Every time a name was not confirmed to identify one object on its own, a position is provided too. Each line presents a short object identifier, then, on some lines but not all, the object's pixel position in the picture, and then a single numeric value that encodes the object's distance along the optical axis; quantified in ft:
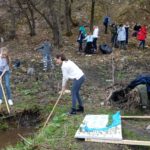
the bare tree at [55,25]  36.20
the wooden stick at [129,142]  13.21
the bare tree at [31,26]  41.44
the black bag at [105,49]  32.83
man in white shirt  15.59
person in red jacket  34.28
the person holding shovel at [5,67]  17.69
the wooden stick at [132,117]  16.07
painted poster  13.71
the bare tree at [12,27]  41.82
